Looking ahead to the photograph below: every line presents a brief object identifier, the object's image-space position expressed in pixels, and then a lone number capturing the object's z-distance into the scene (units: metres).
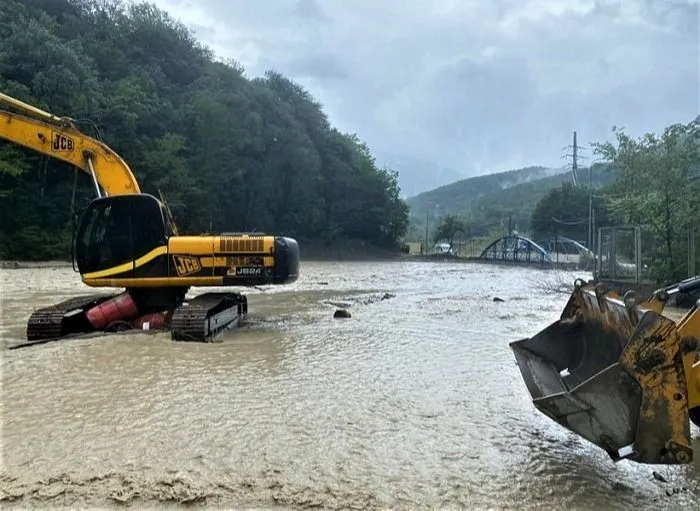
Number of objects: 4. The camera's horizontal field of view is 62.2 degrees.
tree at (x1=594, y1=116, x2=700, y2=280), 15.56
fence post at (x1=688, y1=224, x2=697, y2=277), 14.52
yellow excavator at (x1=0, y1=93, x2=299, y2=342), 8.64
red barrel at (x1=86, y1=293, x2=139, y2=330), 8.64
